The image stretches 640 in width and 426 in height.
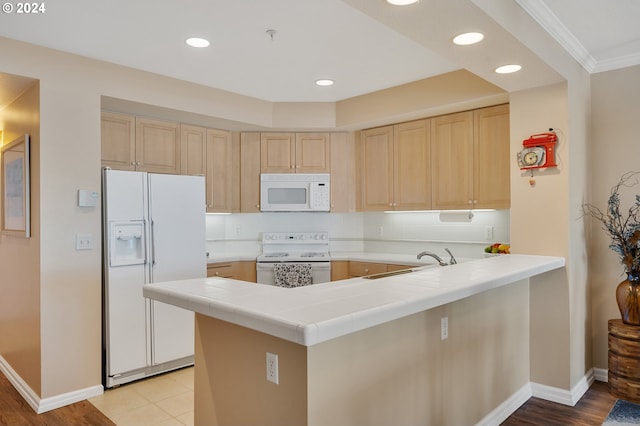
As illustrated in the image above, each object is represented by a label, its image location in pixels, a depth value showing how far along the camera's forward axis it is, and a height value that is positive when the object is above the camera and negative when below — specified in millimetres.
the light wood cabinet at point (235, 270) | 4168 -592
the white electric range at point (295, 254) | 4395 -474
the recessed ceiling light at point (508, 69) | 2592 +882
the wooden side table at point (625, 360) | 2775 -1010
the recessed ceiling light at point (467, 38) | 2117 +878
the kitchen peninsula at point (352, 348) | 1454 -591
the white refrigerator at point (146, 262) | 3215 -407
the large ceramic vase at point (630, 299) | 2824 -604
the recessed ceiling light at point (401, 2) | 1765 +877
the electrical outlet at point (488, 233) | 4055 -221
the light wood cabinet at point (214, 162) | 4133 +509
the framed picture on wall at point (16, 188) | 3043 +195
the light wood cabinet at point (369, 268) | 4132 -579
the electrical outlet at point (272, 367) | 1560 -581
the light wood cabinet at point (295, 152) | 4668 +658
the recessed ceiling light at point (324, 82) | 3746 +1161
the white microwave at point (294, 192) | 4656 +212
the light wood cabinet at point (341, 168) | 4727 +482
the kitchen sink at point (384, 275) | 2574 -401
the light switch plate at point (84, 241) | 3070 -210
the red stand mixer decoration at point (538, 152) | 2922 +406
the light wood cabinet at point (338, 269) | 4492 -616
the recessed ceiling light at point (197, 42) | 2828 +1157
